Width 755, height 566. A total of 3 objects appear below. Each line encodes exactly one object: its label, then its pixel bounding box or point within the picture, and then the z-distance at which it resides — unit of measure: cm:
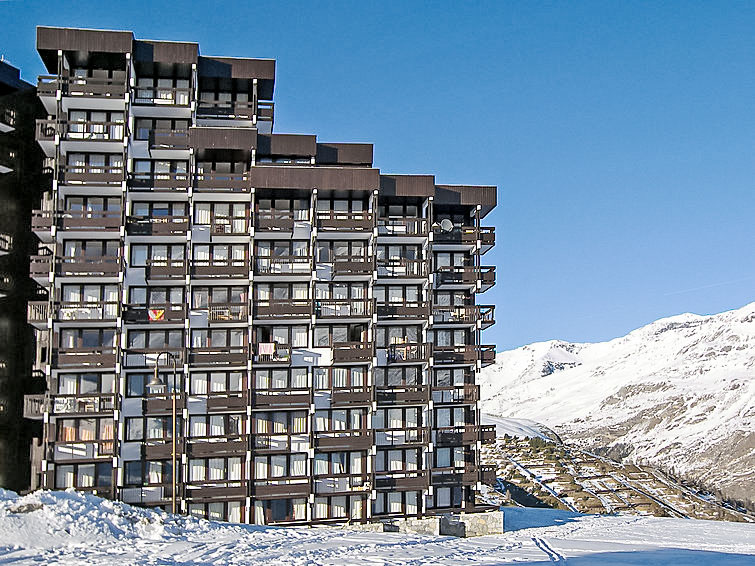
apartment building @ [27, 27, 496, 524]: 4072
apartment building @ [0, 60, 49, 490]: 4394
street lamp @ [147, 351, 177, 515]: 3431
